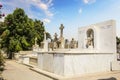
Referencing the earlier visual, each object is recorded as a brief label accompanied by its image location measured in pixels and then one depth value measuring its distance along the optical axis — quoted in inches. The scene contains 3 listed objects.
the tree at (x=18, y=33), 670.1
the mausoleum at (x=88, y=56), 230.5
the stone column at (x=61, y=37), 390.6
